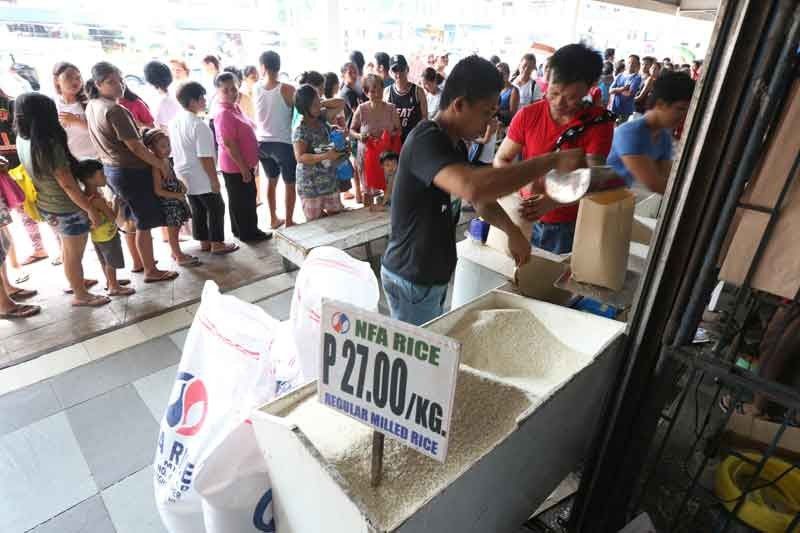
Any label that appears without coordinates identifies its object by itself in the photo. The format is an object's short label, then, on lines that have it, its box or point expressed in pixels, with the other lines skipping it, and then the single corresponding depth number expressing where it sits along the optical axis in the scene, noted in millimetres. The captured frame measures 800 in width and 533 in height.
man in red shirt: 1934
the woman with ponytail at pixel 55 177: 2576
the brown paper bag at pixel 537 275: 1893
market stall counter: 861
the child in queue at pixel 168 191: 3240
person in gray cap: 4434
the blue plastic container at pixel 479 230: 2221
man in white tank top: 3973
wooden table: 3262
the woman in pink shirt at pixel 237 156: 3590
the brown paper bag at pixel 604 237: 1614
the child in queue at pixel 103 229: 2889
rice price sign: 792
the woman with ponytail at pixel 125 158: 2902
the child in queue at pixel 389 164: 3770
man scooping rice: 1297
